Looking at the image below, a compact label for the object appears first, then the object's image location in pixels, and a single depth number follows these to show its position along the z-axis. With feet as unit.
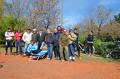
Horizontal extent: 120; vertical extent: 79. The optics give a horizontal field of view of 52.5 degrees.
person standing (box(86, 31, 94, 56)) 26.54
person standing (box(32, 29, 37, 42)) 24.19
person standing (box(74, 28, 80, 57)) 23.22
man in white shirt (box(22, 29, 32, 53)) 24.56
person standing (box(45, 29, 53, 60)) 22.62
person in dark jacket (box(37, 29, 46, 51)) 23.94
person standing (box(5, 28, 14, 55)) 24.73
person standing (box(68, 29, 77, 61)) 22.31
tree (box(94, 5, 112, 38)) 77.34
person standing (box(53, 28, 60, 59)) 22.41
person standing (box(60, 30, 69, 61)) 22.26
